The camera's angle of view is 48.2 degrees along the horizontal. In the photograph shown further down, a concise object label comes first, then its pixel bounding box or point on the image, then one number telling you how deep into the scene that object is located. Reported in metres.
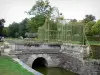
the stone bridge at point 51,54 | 12.73
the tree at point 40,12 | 20.92
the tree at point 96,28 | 22.33
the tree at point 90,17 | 36.18
